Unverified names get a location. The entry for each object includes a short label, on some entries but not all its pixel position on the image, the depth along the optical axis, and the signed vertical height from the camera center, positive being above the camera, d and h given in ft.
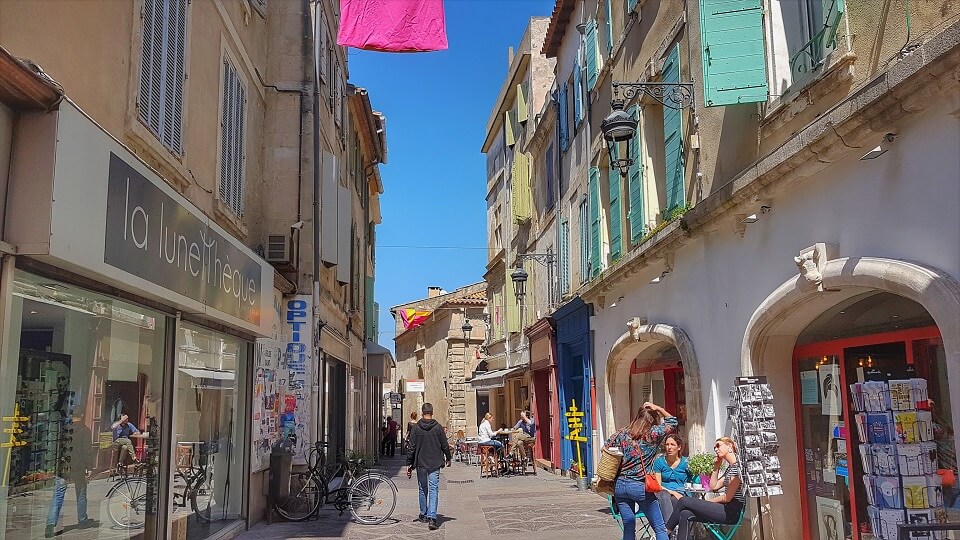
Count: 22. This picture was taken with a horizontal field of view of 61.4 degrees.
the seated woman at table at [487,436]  64.28 -2.67
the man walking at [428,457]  35.60 -2.26
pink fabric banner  38.27 +17.83
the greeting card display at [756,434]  22.57 -1.00
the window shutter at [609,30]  44.42 +20.22
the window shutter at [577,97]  52.59 +19.93
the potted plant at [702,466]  27.45 -2.24
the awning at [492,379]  82.60 +2.62
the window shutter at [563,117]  59.27 +20.91
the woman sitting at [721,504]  23.38 -3.02
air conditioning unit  39.34 +7.60
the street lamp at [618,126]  28.96 +9.78
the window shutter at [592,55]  47.85 +20.57
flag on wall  138.51 +15.17
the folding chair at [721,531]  24.11 -3.92
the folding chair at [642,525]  26.10 -4.40
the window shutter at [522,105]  80.38 +29.93
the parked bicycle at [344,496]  35.70 -3.96
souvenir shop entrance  18.74 -0.67
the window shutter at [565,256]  58.95 +10.64
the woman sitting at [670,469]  25.54 -2.15
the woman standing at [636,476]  24.48 -2.25
